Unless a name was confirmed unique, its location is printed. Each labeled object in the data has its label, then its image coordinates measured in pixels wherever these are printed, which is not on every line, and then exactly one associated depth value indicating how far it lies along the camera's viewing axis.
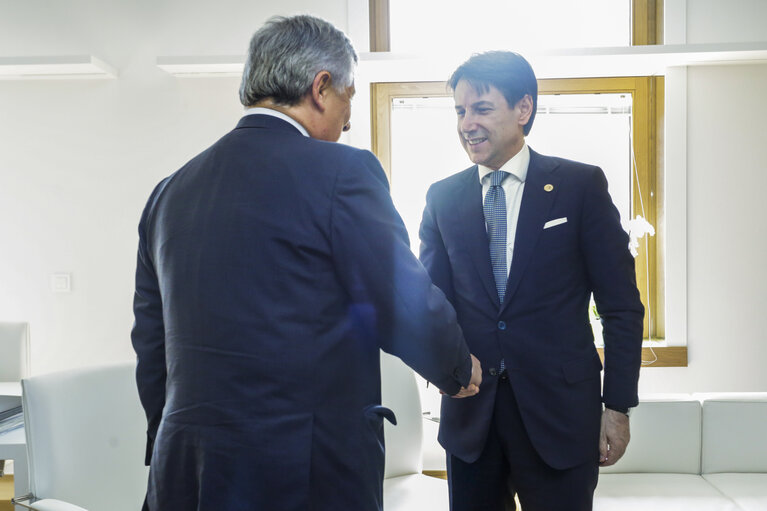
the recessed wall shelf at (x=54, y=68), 2.80
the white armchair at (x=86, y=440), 1.51
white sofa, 2.21
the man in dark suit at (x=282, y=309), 0.88
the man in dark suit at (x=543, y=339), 1.31
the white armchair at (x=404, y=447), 1.93
